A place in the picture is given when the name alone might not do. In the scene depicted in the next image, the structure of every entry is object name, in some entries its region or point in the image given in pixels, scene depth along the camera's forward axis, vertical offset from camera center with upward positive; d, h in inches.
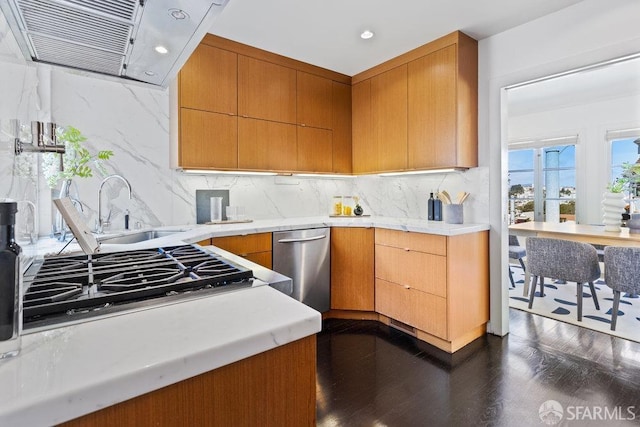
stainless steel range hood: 34.5 +21.2
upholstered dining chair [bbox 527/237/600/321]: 116.0 -19.0
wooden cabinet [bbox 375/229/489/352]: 96.9 -23.1
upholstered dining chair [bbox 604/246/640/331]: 105.1 -20.1
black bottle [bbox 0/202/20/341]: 21.4 -4.4
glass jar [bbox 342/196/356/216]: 144.8 +2.1
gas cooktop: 27.8 -7.4
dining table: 120.5 -9.7
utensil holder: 110.8 -1.6
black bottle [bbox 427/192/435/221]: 121.6 +0.8
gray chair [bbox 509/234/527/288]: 156.9 -19.7
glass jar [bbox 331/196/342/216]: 143.6 +2.1
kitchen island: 18.0 -9.4
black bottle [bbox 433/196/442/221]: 120.6 -0.3
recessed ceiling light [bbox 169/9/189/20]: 36.1 +21.5
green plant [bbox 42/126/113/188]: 75.9 +11.3
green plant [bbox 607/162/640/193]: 135.4 +13.5
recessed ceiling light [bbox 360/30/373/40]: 105.0 +55.7
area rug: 111.3 -38.3
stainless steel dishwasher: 107.8 -17.3
